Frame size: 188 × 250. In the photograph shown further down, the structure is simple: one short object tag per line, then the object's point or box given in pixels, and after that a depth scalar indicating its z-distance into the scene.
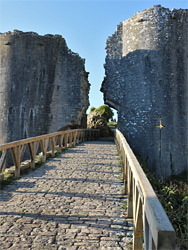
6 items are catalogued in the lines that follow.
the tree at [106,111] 24.84
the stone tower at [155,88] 12.54
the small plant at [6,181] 5.02
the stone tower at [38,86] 15.01
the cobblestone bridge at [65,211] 2.84
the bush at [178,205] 5.20
